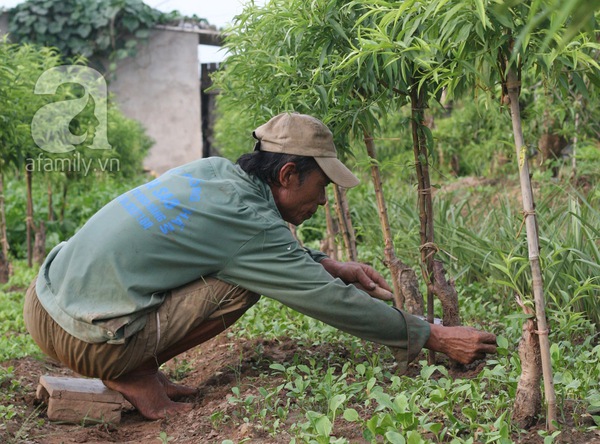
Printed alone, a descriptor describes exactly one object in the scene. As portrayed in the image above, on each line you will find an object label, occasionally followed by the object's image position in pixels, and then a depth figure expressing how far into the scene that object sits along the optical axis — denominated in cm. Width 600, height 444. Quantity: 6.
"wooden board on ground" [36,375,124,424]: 321
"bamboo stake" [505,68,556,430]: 224
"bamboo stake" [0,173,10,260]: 673
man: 294
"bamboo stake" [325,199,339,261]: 529
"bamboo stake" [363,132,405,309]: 354
